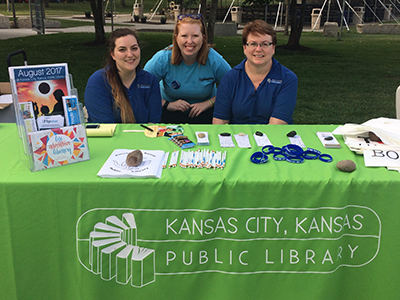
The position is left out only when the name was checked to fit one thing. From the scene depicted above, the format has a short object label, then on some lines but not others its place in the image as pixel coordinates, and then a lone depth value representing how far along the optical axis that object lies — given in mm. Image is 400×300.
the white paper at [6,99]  3555
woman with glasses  2906
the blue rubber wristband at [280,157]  2105
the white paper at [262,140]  2324
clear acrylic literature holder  1878
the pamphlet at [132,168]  1884
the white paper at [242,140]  2305
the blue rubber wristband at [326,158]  2087
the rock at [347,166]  1946
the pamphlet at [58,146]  1897
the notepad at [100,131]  2424
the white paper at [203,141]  2336
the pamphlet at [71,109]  1962
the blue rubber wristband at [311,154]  2122
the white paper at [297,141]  2332
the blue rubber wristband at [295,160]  2072
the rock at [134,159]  1964
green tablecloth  1863
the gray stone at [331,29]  18266
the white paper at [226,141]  2312
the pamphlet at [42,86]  1884
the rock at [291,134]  2443
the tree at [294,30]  12867
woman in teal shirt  3346
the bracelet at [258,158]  2064
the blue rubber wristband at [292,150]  2120
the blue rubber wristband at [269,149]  2182
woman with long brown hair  2877
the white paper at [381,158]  2014
